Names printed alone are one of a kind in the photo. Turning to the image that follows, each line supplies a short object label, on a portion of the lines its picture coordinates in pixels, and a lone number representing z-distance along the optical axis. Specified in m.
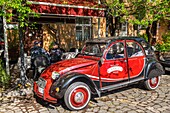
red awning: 9.20
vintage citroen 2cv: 4.65
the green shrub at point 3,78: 6.29
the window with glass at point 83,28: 14.46
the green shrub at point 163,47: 9.61
